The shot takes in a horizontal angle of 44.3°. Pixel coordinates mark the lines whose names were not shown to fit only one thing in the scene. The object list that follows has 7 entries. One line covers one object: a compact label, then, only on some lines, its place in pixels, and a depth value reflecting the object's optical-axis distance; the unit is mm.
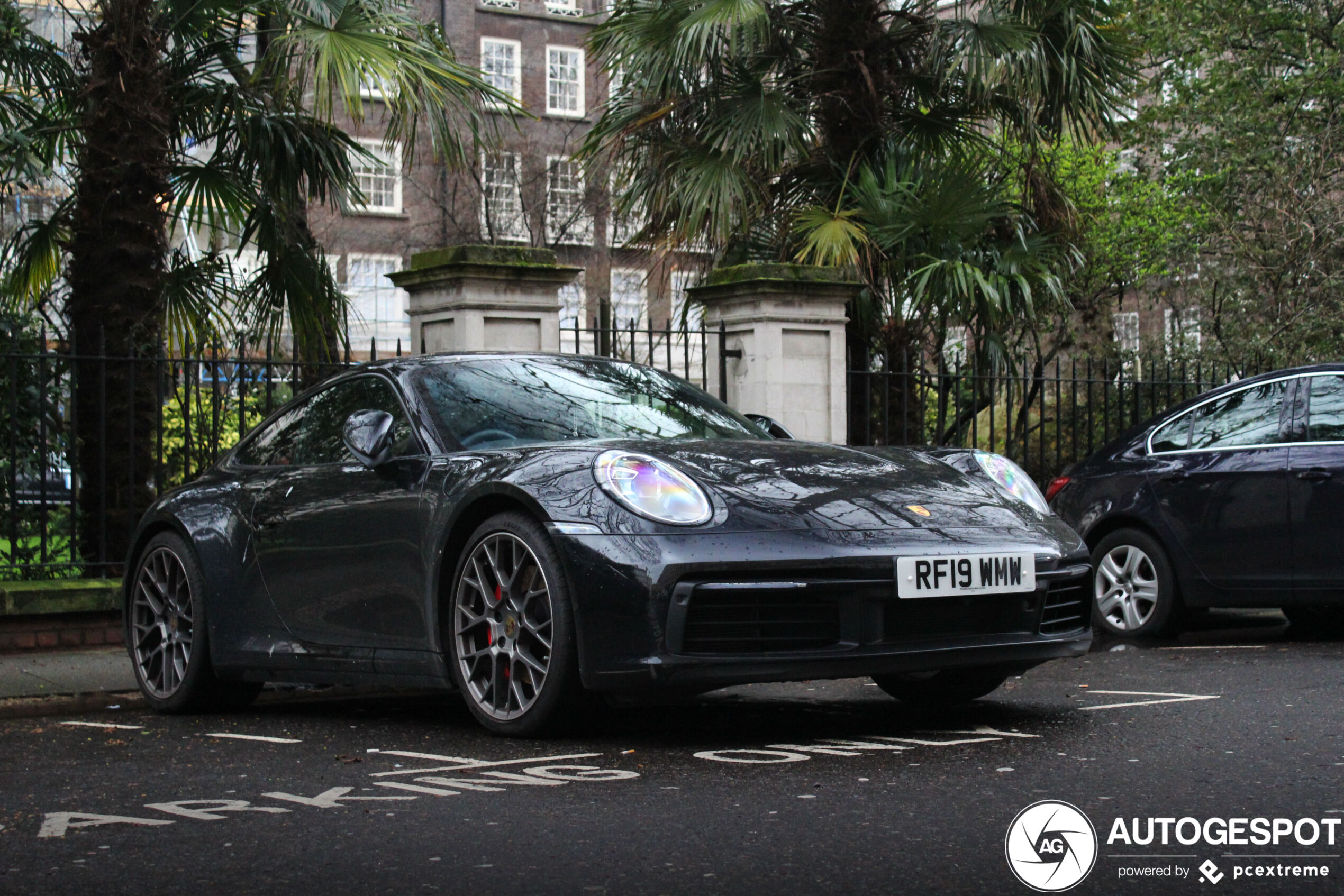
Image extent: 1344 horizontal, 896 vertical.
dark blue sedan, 8617
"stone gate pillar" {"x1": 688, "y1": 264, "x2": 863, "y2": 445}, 11312
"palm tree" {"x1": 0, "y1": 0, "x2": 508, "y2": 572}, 9797
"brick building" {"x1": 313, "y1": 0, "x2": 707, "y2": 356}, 35719
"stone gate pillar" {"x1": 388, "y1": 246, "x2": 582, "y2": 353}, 10617
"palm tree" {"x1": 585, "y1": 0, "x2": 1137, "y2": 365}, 12875
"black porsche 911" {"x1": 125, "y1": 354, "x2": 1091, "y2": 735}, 5070
